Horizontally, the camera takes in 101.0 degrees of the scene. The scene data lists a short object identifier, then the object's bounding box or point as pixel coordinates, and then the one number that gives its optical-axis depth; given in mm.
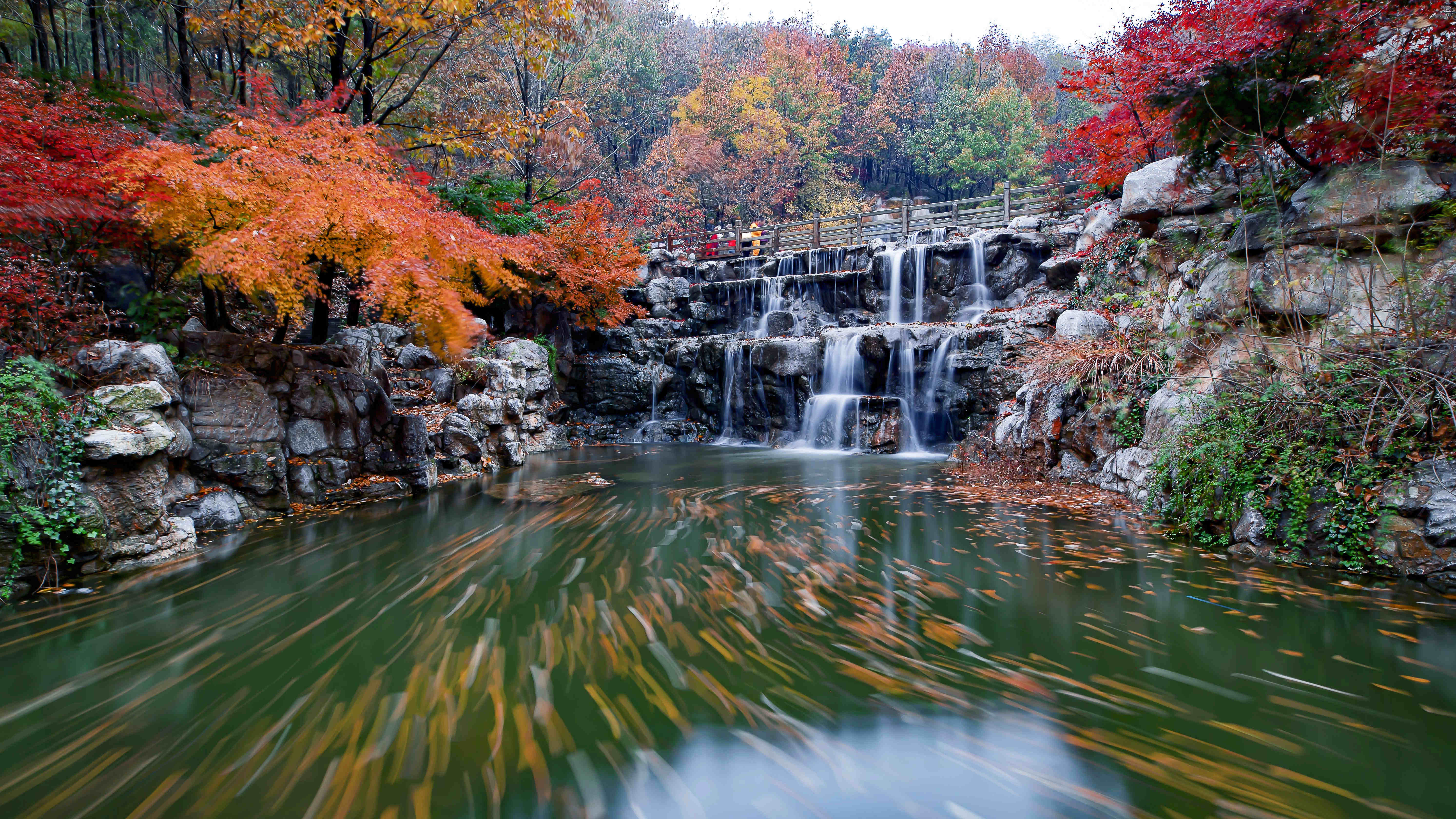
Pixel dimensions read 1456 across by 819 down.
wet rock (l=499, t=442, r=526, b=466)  10438
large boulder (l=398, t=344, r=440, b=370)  11961
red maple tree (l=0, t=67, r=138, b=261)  4613
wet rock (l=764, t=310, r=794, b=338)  17703
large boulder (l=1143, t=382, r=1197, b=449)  5562
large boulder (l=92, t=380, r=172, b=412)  4668
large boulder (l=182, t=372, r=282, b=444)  5766
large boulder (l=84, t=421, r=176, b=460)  4355
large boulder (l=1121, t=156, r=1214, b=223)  7027
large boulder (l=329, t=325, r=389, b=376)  7879
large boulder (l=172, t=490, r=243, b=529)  5414
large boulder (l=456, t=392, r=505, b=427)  10188
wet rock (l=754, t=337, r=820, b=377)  14133
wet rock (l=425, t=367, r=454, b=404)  10859
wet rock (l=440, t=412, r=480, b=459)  9297
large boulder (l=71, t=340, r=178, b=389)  4902
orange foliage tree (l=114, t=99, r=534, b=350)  5352
